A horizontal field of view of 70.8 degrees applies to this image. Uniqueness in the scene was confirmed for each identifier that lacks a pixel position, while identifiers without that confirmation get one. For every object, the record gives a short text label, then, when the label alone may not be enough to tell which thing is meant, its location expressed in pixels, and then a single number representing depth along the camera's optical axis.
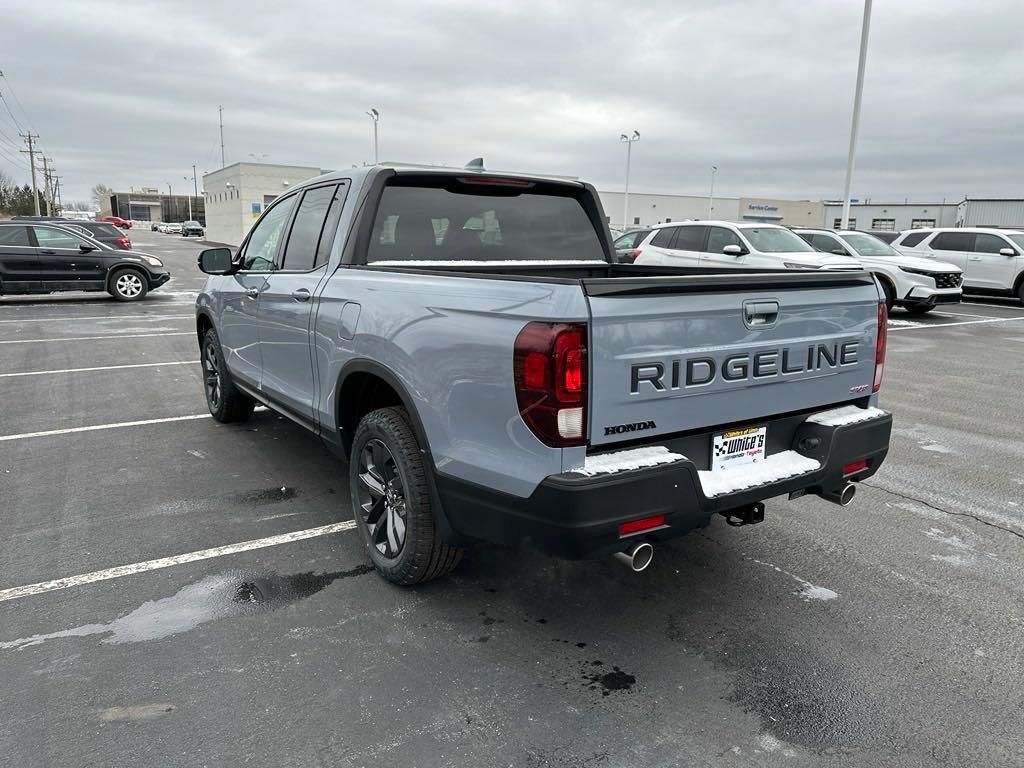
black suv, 15.33
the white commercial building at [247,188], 50.31
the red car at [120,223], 76.77
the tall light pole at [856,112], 23.22
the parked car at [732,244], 13.52
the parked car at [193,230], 81.12
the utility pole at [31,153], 87.68
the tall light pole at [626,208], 61.59
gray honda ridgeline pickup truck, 2.47
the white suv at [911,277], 14.74
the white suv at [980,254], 17.62
